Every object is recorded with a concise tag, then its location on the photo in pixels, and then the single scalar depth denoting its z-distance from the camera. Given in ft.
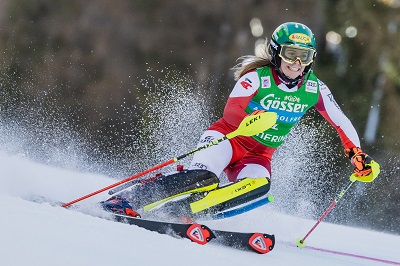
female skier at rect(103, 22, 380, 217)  35.60
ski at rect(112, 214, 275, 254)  32.37
